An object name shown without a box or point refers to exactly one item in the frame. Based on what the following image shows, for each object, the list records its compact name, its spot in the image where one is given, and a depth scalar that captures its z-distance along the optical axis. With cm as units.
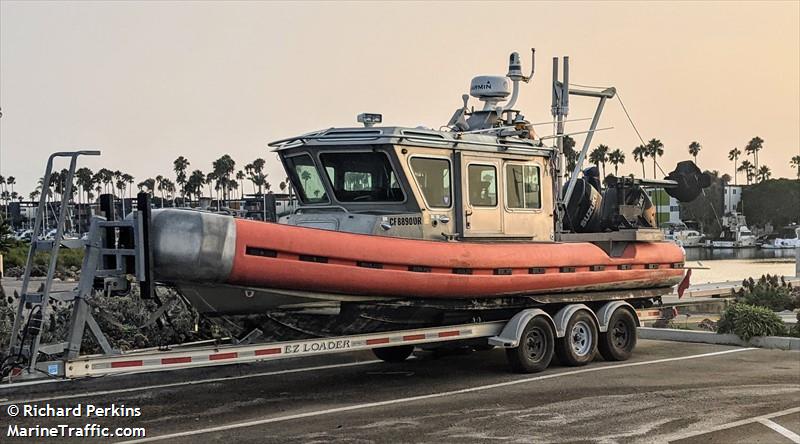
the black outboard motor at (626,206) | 1427
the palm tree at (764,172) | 13438
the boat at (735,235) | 10125
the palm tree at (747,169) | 13325
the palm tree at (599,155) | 9706
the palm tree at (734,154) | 13438
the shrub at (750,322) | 1484
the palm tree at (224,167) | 9150
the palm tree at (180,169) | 9709
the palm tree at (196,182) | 9156
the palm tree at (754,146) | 12825
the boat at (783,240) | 9306
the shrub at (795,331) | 1498
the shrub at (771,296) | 1991
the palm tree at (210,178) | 9306
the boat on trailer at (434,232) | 907
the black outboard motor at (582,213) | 1428
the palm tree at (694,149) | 12344
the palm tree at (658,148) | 10419
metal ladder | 797
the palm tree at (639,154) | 10288
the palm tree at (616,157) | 10956
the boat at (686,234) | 9086
